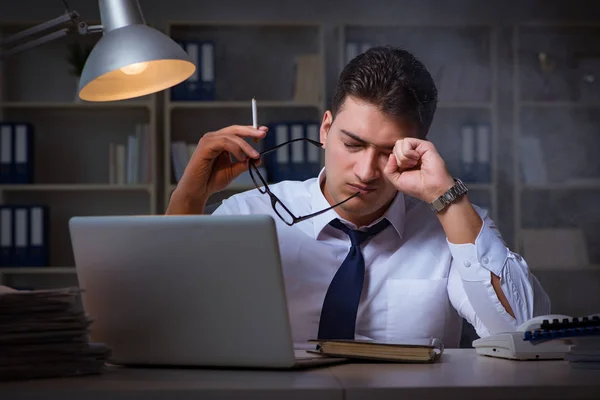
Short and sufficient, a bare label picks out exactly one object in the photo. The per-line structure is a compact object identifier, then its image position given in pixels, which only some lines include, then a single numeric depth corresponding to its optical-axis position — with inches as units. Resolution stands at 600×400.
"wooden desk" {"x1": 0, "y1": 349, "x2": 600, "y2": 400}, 87.9
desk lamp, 135.7
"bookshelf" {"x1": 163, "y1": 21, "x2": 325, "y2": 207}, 250.6
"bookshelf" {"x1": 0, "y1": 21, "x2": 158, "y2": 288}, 254.4
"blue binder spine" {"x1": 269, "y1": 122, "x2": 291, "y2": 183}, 239.6
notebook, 115.3
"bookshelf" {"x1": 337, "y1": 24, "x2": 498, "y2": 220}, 244.6
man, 146.7
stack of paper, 99.3
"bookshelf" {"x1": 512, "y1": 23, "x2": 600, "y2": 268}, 248.4
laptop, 101.5
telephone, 120.4
